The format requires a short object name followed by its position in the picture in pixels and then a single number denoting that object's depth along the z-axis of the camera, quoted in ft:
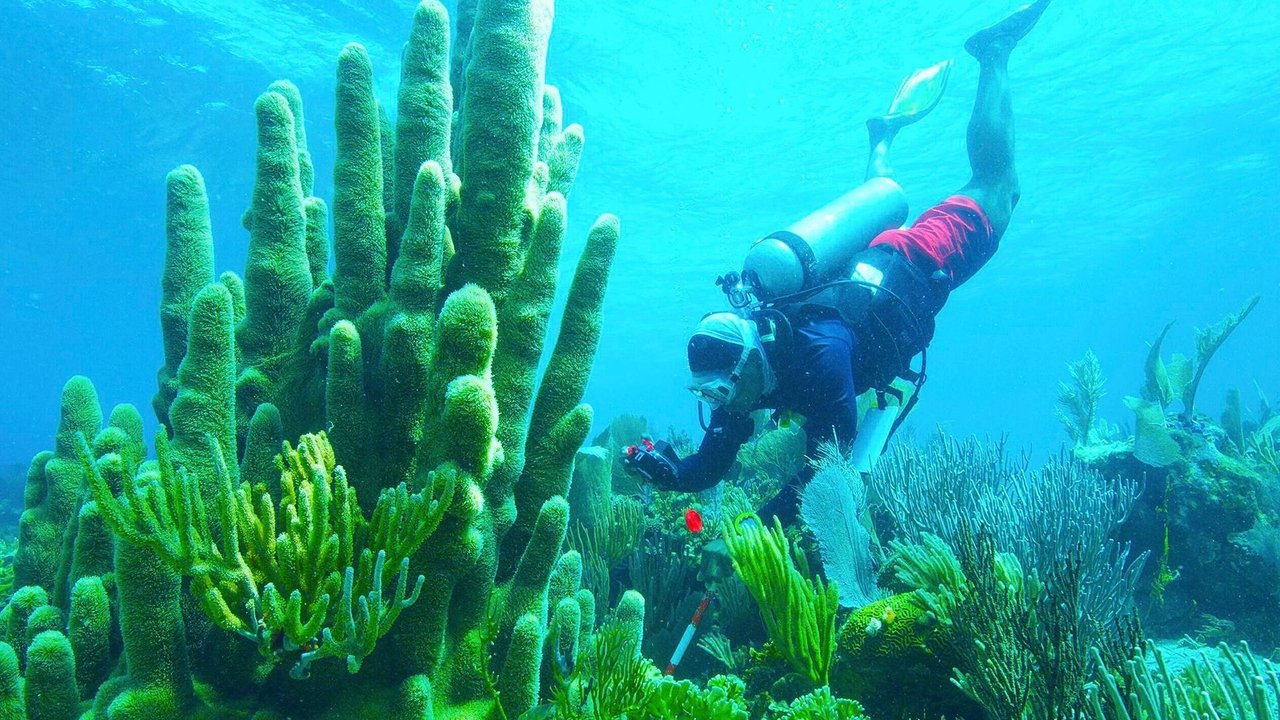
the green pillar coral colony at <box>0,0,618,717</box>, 5.31
